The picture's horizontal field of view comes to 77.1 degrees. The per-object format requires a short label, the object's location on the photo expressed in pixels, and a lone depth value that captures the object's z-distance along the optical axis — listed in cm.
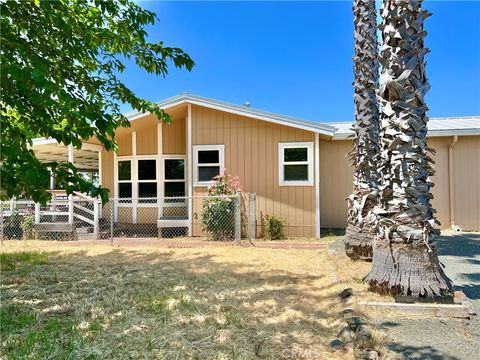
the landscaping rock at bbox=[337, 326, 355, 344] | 258
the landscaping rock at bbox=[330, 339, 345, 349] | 251
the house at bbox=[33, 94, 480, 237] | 841
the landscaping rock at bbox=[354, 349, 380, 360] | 223
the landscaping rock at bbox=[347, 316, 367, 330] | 277
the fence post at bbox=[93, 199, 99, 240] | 822
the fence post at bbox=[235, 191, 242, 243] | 726
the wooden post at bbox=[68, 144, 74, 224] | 838
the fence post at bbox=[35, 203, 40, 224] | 850
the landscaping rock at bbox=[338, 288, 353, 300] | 365
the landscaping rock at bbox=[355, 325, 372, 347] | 245
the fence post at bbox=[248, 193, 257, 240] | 808
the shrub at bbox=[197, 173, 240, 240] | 791
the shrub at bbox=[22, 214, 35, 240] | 848
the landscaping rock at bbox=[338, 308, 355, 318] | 312
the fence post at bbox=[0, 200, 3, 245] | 751
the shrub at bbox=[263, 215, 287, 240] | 813
